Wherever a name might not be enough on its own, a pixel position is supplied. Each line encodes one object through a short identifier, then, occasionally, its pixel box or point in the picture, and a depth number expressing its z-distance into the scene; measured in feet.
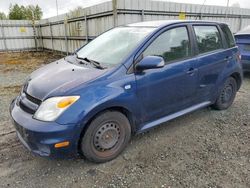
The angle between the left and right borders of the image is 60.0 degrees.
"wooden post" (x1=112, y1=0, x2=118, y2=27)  23.84
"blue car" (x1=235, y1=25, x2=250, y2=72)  19.73
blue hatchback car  7.45
